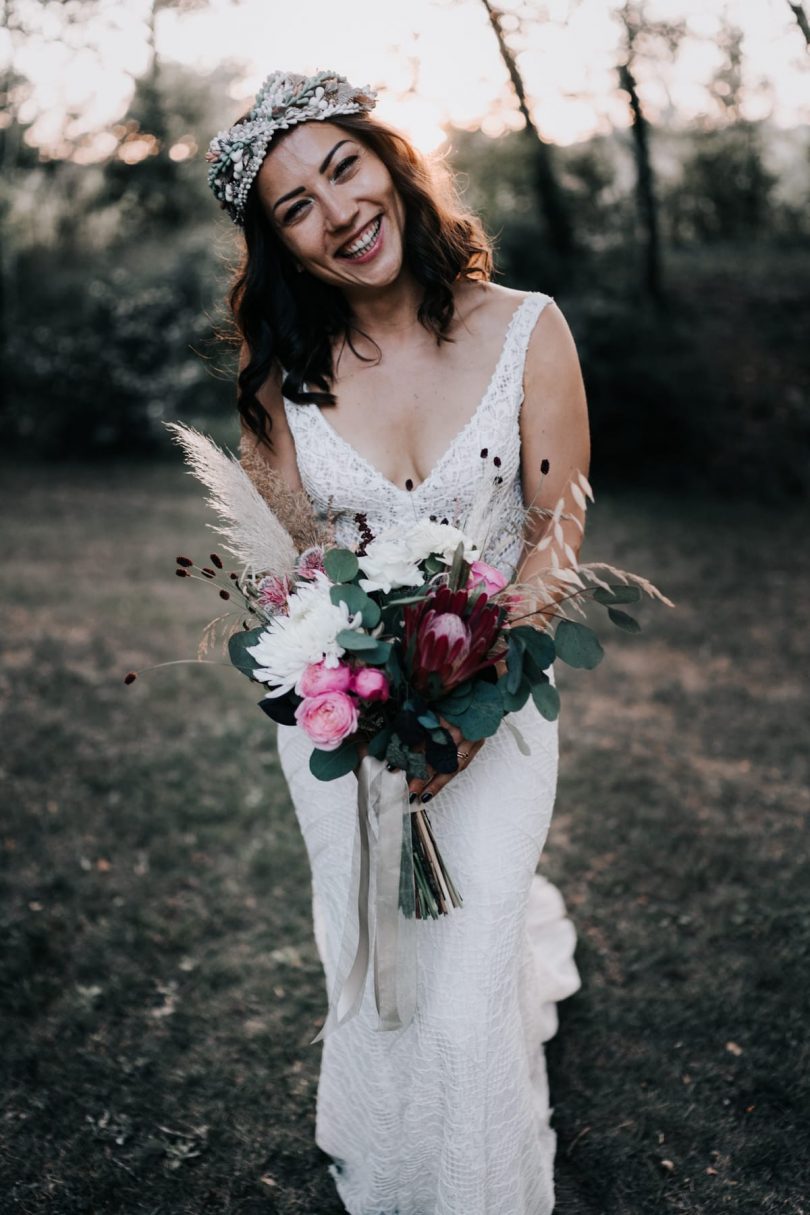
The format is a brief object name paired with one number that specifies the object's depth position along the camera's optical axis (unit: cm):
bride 232
